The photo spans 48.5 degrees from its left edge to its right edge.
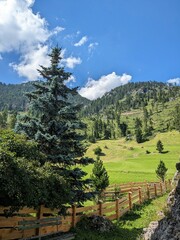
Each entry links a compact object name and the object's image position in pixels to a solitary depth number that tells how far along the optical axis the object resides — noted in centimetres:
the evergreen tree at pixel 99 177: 2116
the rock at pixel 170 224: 453
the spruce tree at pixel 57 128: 1103
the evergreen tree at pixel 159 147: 7050
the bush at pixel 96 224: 1070
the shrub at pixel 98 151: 7550
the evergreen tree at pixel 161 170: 2845
